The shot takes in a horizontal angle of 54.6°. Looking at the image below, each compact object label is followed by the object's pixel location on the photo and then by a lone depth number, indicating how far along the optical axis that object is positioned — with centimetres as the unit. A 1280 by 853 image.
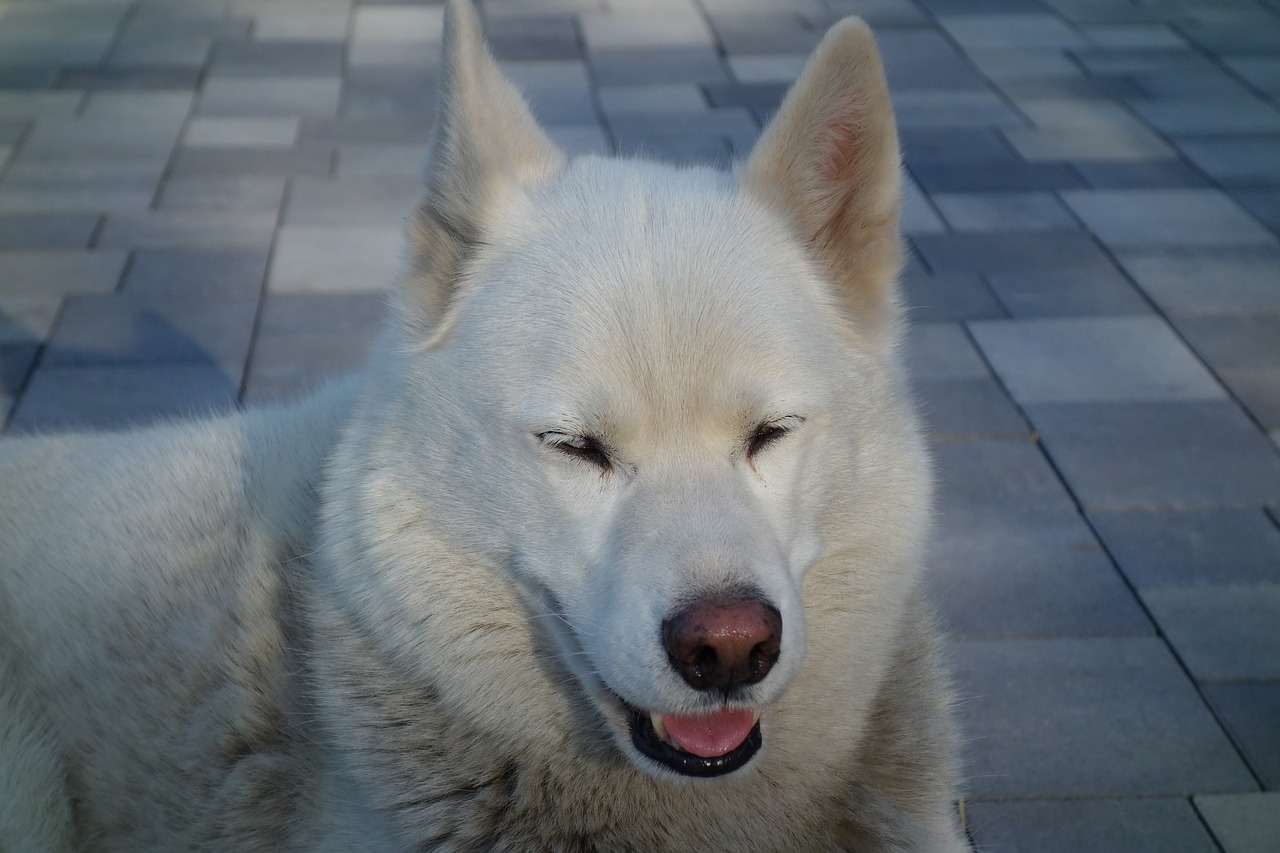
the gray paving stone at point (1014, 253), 577
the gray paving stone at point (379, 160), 645
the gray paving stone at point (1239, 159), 666
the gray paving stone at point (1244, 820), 302
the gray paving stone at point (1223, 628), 357
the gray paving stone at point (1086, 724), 322
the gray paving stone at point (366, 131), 680
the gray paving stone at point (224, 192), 610
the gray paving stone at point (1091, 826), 303
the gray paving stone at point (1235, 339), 509
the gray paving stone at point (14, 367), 468
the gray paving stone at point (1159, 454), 431
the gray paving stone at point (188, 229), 578
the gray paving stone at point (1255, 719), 326
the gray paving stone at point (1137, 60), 809
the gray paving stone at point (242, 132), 671
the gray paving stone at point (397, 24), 827
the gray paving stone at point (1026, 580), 375
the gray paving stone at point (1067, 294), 546
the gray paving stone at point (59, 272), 536
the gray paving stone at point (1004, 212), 613
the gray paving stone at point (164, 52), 772
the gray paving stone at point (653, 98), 711
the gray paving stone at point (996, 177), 650
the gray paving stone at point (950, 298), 541
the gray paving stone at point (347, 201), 600
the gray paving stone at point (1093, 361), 489
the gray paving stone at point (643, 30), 820
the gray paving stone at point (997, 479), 428
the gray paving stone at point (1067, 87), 766
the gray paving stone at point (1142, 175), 657
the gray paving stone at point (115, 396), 452
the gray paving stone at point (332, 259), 547
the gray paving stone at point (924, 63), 779
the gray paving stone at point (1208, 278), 549
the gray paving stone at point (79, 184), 602
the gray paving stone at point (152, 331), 493
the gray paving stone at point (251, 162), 643
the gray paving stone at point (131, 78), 737
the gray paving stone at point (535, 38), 793
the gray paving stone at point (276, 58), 765
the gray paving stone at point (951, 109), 725
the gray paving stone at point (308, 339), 480
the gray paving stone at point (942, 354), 502
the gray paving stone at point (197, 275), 538
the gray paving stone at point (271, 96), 711
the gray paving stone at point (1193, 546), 393
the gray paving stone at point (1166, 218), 604
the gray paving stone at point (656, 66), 758
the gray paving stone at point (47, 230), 568
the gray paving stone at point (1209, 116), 723
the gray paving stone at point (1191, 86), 765
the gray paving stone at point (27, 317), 502
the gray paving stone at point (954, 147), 680
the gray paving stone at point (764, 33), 812
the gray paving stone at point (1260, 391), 473
